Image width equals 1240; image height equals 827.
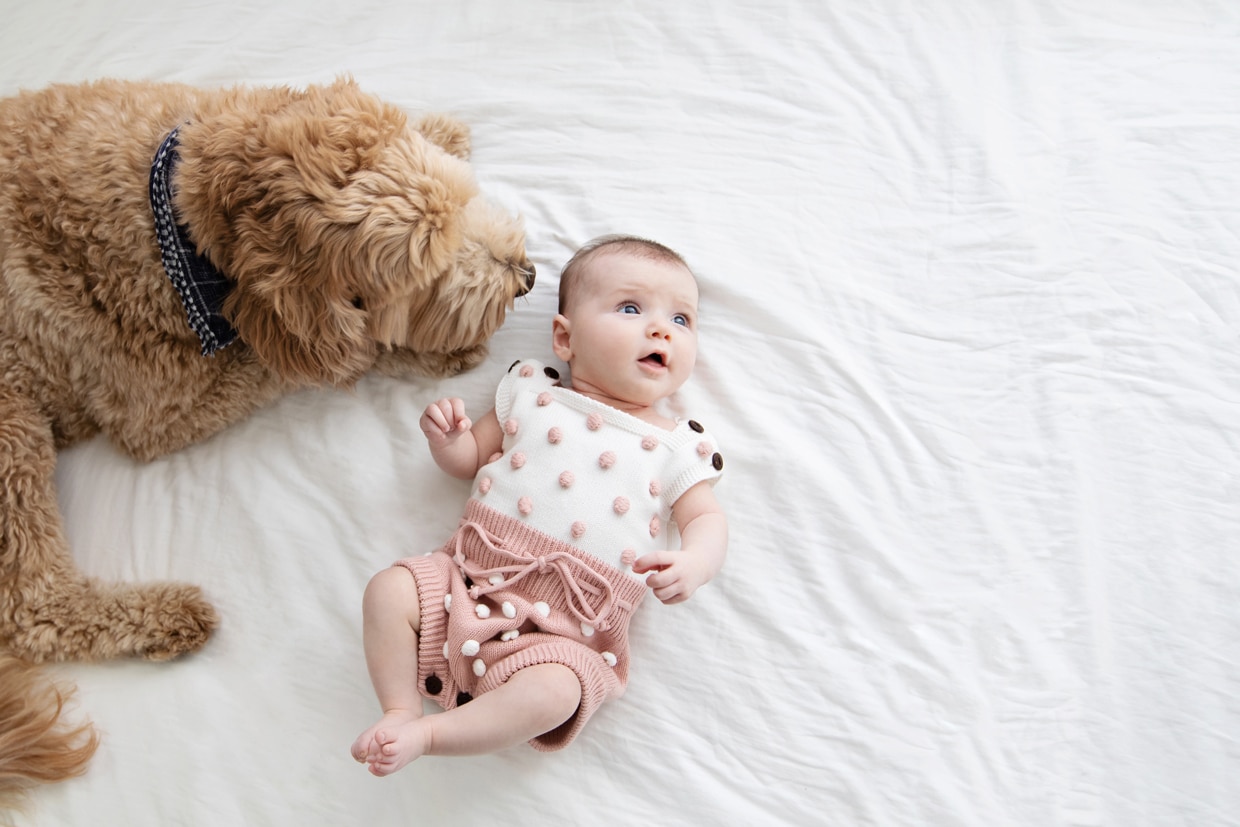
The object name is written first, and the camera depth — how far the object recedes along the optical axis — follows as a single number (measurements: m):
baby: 1.38
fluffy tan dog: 1.41
